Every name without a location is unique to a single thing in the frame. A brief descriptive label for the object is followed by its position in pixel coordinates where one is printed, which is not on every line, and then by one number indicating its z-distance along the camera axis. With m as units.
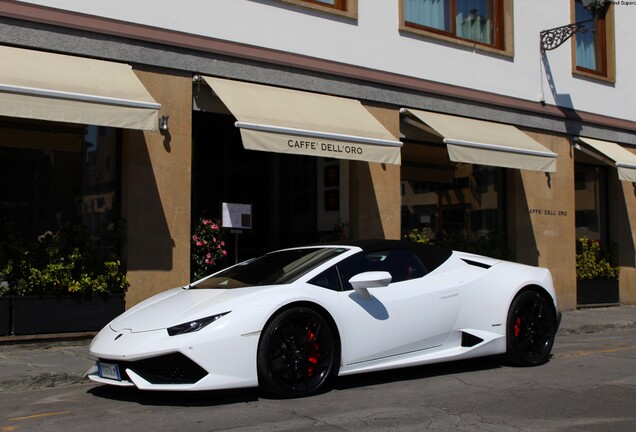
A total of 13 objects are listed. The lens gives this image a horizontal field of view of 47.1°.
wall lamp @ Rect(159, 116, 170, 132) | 10.31
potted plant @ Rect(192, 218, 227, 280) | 10.93
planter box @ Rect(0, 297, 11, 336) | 8.98
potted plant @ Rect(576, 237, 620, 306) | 16.05
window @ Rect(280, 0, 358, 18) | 12.15
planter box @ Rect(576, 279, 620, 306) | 15.94
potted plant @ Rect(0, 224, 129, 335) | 9.12
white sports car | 5.80
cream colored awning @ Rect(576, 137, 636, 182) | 15.19
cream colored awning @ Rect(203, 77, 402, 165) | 9.80
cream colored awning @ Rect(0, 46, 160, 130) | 8.17
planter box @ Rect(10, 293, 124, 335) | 9.09
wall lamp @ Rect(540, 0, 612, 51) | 14.91
